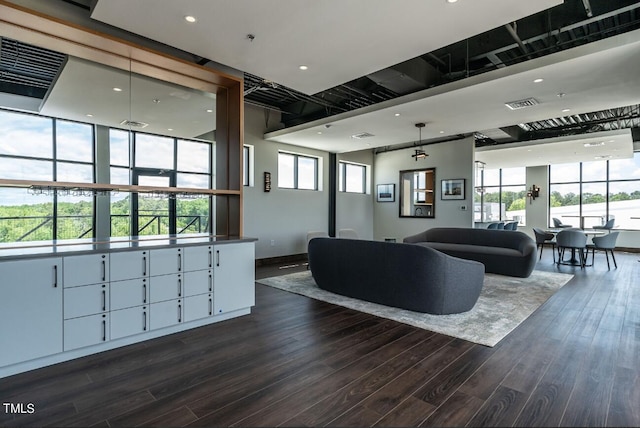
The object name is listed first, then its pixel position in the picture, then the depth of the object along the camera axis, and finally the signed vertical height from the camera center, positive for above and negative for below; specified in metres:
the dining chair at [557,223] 11.32 -0.46
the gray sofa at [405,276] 3.90 -0.83
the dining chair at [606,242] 7.41 -0.72
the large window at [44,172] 3.10 +0.35
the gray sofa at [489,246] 6.21 -0.78
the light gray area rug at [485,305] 3.56 -1.27
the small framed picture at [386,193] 10.56 +0.53
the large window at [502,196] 13.31 +0.56
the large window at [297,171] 8.54 +1.00
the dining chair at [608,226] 9.81 -0.49
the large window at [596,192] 10.98 +0.61
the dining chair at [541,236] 8.61 -0.68
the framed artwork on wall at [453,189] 8.93 +0.56
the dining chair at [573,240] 7.38 -0.69
